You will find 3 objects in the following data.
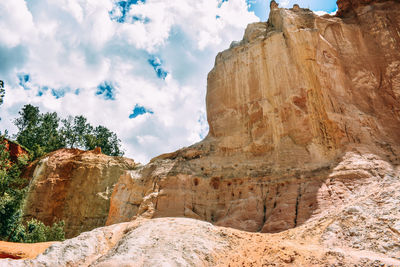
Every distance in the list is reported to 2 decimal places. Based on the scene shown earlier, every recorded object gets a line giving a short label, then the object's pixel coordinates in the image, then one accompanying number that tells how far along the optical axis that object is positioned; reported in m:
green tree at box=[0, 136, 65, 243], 20.30
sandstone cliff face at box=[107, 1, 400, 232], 11.75
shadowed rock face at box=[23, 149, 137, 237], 25.69
